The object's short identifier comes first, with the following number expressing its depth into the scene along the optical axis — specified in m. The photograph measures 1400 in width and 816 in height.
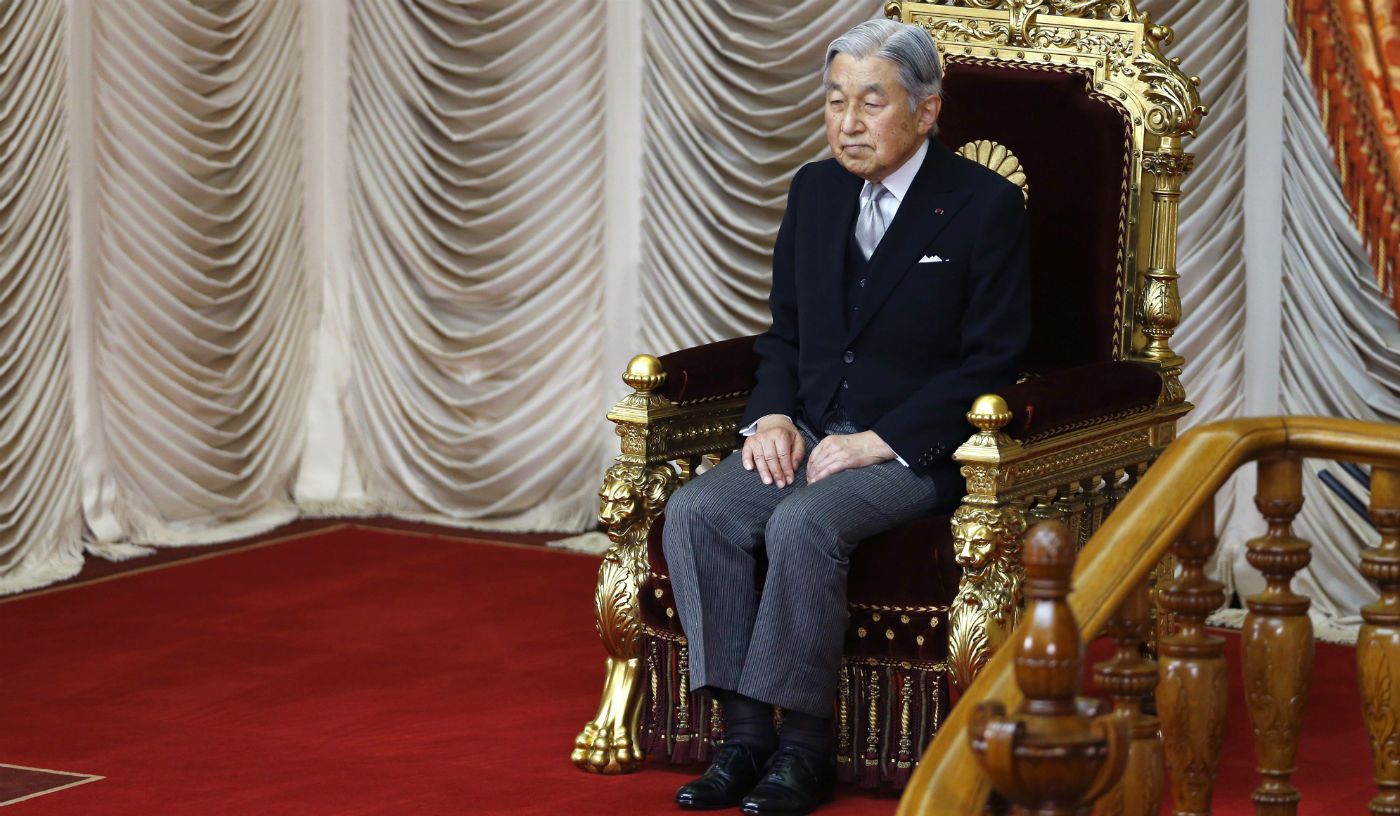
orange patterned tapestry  9.05
